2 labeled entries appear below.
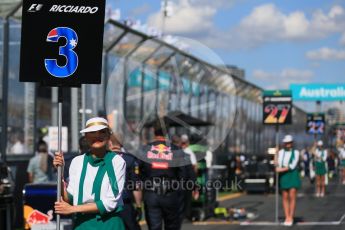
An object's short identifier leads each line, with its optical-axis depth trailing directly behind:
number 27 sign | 17.34
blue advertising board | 44.20
